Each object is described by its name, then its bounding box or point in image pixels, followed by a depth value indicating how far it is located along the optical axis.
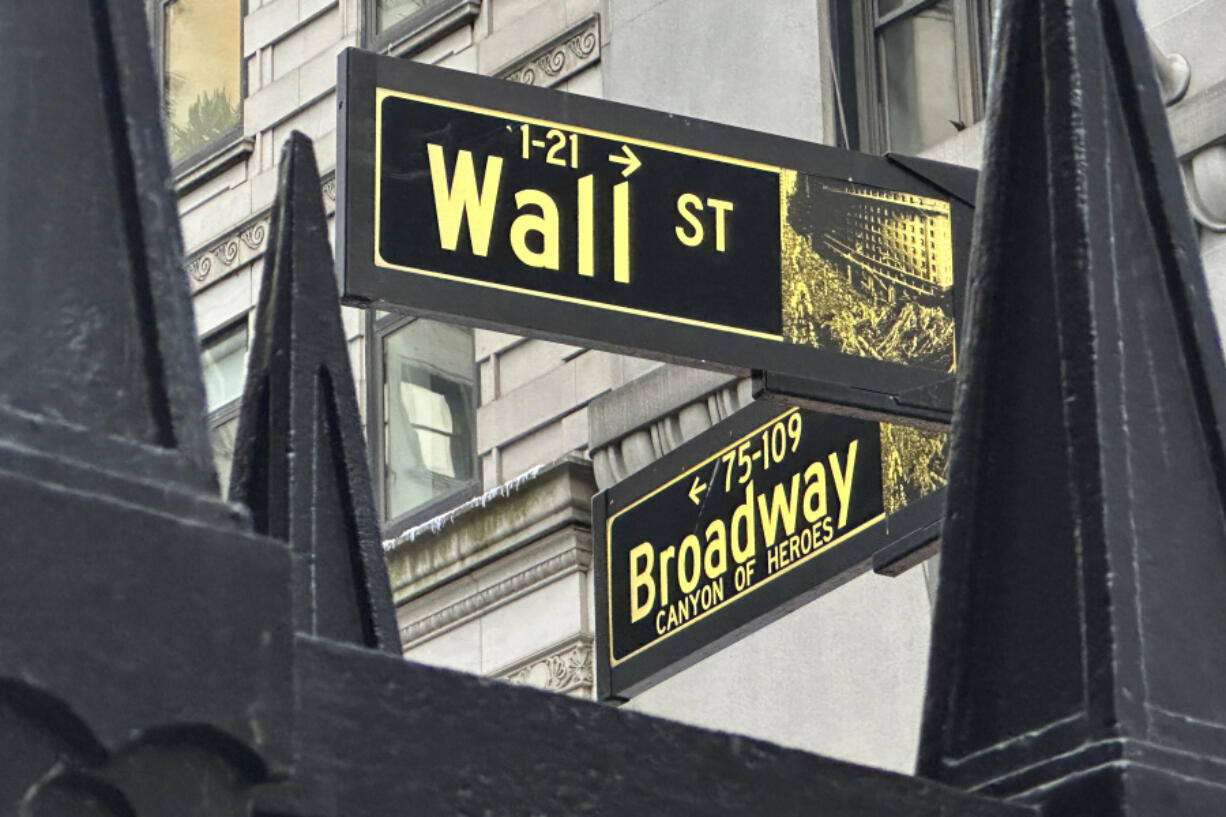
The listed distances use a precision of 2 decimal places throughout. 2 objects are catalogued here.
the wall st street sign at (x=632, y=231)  7.95
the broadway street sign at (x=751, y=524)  10.07
